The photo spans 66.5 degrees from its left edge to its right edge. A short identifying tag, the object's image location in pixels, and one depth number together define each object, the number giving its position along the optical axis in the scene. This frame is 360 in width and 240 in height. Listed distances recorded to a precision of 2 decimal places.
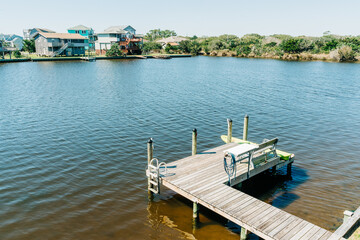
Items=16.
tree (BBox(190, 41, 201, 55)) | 131.74
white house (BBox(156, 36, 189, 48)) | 146.91
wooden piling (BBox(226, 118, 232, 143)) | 17.91
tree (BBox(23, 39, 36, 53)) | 103.44
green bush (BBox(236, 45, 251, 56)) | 119.76
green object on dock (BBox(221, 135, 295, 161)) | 16.36
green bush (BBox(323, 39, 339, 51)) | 103.88
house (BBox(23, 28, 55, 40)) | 121.59
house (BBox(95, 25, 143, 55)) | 110.06
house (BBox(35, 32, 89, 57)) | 94.88
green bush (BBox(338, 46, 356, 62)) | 91.75
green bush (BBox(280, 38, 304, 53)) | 106.56
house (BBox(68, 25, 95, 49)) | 128.12
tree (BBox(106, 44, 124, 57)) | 100.67
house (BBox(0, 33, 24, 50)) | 150.54
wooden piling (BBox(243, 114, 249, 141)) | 19.25
